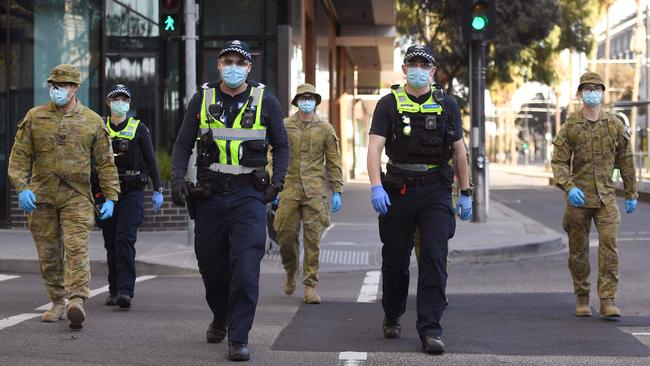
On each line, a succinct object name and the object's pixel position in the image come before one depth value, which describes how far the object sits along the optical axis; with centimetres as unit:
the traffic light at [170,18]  2755
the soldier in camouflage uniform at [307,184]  2022
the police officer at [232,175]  1387
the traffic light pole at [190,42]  2758
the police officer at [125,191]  1898
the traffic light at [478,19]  3544
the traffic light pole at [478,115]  3712
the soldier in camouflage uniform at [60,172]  1648
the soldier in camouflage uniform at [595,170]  1769
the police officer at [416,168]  1455
